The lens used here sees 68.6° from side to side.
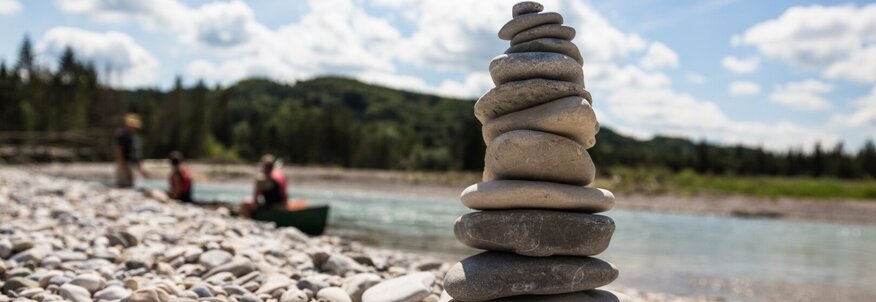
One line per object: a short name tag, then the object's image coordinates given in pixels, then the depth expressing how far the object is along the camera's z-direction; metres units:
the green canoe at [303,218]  14.30
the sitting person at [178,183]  16.48
